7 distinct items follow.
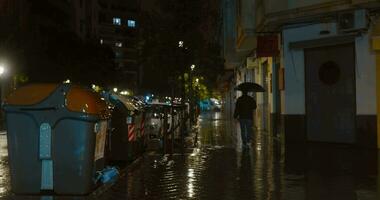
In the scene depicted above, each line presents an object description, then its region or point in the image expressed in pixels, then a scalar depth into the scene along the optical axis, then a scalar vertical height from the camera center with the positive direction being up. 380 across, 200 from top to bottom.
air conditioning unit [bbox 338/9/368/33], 16.92 +2.78
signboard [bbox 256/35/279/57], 21.22 +2.62
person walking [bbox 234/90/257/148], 19.12 +0.30
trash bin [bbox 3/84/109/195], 9.63 -0.18
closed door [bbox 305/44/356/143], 18.25 +0.92
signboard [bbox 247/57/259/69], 30.66 +3.06
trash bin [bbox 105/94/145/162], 14.26 -0.08
